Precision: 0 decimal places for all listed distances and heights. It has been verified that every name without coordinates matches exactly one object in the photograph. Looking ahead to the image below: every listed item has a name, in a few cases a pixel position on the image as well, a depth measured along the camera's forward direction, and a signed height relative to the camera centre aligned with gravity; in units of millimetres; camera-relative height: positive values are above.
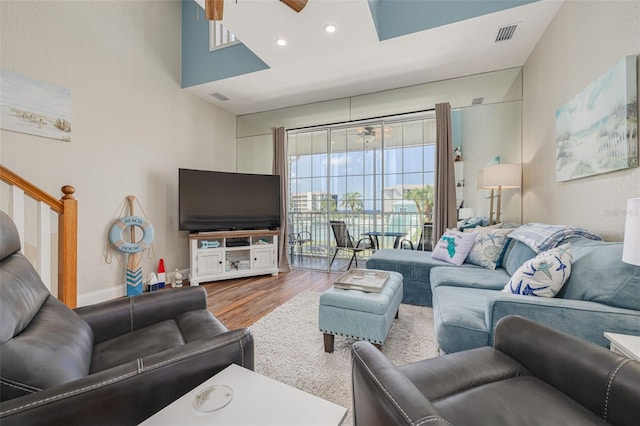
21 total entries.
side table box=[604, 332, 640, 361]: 965 -505
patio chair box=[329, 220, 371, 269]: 4246 -412
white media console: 3656 -639
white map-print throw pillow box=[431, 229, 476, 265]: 2713 -355
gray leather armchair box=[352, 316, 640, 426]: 755 -597
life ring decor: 2998 -263
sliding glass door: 4441 +577
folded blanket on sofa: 1778 -153
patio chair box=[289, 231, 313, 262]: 4949 -529
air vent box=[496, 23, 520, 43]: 2572 +1821
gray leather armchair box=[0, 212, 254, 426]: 666 -475
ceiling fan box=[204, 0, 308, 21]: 1830 +1443
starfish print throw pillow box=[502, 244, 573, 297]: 1426 -340
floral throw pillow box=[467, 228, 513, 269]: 2518 -332
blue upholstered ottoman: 1728 -692
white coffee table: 668 -533
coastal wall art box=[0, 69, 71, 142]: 2270 +963
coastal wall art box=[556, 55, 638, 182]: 1509 +593
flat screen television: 3670 +170
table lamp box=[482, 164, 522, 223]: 2918 +426
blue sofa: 1177 -456
